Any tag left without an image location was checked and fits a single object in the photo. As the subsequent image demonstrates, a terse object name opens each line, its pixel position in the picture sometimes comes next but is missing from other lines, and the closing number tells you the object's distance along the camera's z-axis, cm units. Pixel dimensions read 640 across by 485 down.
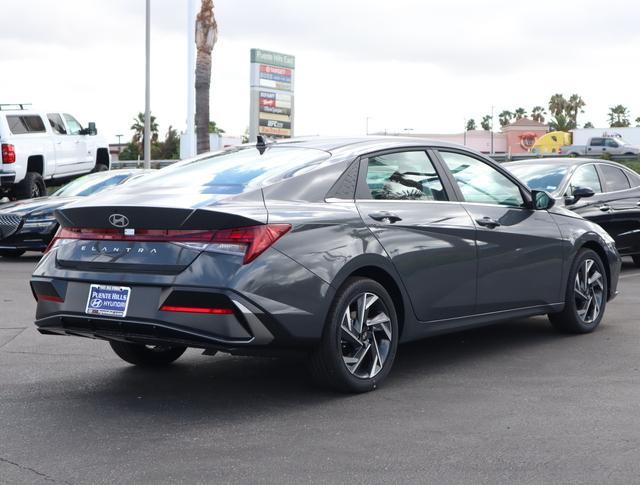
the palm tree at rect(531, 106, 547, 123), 14662
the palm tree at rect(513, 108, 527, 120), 15300
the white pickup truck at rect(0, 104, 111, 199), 2116
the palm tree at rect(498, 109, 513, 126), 15250
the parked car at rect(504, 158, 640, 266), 1245
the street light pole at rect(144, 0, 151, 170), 3492
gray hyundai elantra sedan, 551
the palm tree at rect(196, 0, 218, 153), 3547
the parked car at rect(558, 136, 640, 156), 5959
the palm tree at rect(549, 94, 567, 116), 13112
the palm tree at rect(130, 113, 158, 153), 10506
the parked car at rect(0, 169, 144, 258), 1573
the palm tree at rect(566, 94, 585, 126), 13012
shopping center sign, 4362
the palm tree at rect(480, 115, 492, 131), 15425
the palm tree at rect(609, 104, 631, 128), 13225
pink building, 10944
